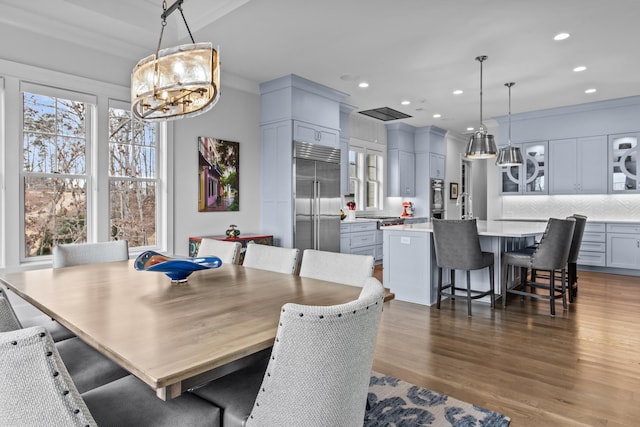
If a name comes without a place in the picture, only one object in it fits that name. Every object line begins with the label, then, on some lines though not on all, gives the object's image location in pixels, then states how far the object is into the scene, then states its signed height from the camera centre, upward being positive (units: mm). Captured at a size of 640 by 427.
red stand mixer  8073 +71
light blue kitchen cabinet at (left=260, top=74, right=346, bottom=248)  5125 +1075
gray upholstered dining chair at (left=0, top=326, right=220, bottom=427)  772 -355
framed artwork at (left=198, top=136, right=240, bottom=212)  4781 +489
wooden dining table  1021 -371
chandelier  1884 +688
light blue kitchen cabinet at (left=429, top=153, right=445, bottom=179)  8430 +1059
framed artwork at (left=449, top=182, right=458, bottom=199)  9345 +545
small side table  4535 -335
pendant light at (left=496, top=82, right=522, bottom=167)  4902 +706
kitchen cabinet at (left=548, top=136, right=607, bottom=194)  6383 +796
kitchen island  4180 -542
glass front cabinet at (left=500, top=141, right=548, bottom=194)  6922 +723
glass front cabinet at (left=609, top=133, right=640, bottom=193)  6121 +787
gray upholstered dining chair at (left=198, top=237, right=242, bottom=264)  2693 -270
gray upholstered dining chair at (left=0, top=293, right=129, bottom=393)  1536 -635
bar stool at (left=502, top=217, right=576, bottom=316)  3717 -398
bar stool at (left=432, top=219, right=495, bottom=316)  3703 -382
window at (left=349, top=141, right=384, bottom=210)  7461 +739
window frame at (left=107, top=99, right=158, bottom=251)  4312 +377
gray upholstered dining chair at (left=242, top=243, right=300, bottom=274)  2332 -289
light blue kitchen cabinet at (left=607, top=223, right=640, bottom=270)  5887 -523
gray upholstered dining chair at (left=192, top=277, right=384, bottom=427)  980 -408
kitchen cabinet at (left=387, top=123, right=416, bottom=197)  8008 +1089
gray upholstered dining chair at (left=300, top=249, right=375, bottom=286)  1989 -294
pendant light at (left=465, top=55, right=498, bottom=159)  4449 +771
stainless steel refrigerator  5207 +229
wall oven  8453 +294
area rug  1950 -1060
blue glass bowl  1932 -283
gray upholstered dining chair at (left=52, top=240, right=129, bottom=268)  2615 -289
